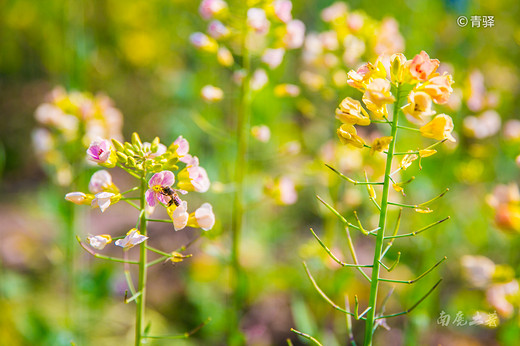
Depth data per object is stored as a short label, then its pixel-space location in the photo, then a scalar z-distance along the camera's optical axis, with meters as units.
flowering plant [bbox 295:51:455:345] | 0.74
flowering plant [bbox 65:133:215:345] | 0.75
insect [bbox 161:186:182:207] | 0.76
